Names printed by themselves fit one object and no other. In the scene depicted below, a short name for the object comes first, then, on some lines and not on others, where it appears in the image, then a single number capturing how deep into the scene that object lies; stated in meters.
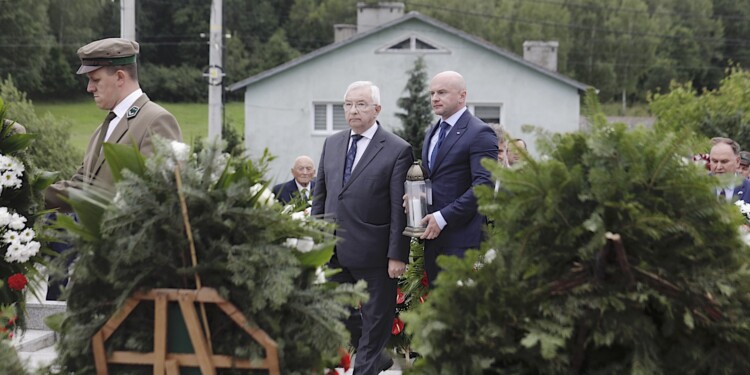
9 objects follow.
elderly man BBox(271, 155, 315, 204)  12.23
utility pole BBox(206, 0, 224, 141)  23.03
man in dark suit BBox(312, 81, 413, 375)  6.65
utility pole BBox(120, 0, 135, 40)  16.44
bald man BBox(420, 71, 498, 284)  6.41
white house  39.38
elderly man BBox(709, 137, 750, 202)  9.09
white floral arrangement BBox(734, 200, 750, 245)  7.78
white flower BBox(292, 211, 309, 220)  4.07
